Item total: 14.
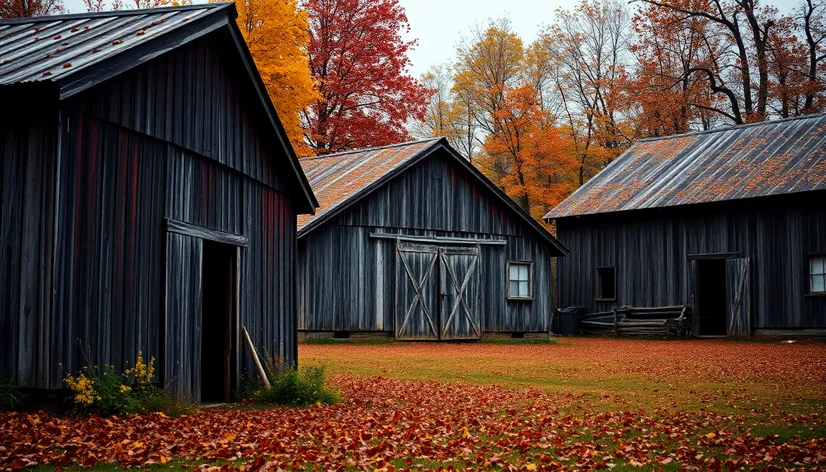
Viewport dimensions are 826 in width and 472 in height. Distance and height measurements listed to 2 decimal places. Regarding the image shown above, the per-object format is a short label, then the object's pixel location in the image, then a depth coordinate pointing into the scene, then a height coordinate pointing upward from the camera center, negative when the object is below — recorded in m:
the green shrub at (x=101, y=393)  10.13 -1.26
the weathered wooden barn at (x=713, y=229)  30.31 +1.95
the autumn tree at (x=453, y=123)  53.19 +9.84
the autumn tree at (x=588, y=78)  49.78 +11.91
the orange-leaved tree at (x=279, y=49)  35.72 +9.38
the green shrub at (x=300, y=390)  13.71 -1.65
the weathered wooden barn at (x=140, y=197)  10.12 +1.15
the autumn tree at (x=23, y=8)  35.59 +11.21
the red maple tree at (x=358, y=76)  44.97 +10.58
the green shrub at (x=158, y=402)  11.23 -1.49
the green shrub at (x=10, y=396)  9.79 -1.22
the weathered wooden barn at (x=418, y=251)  27.00 +1.02
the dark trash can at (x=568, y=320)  36.66 -1.53
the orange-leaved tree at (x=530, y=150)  45.56 +6.83
